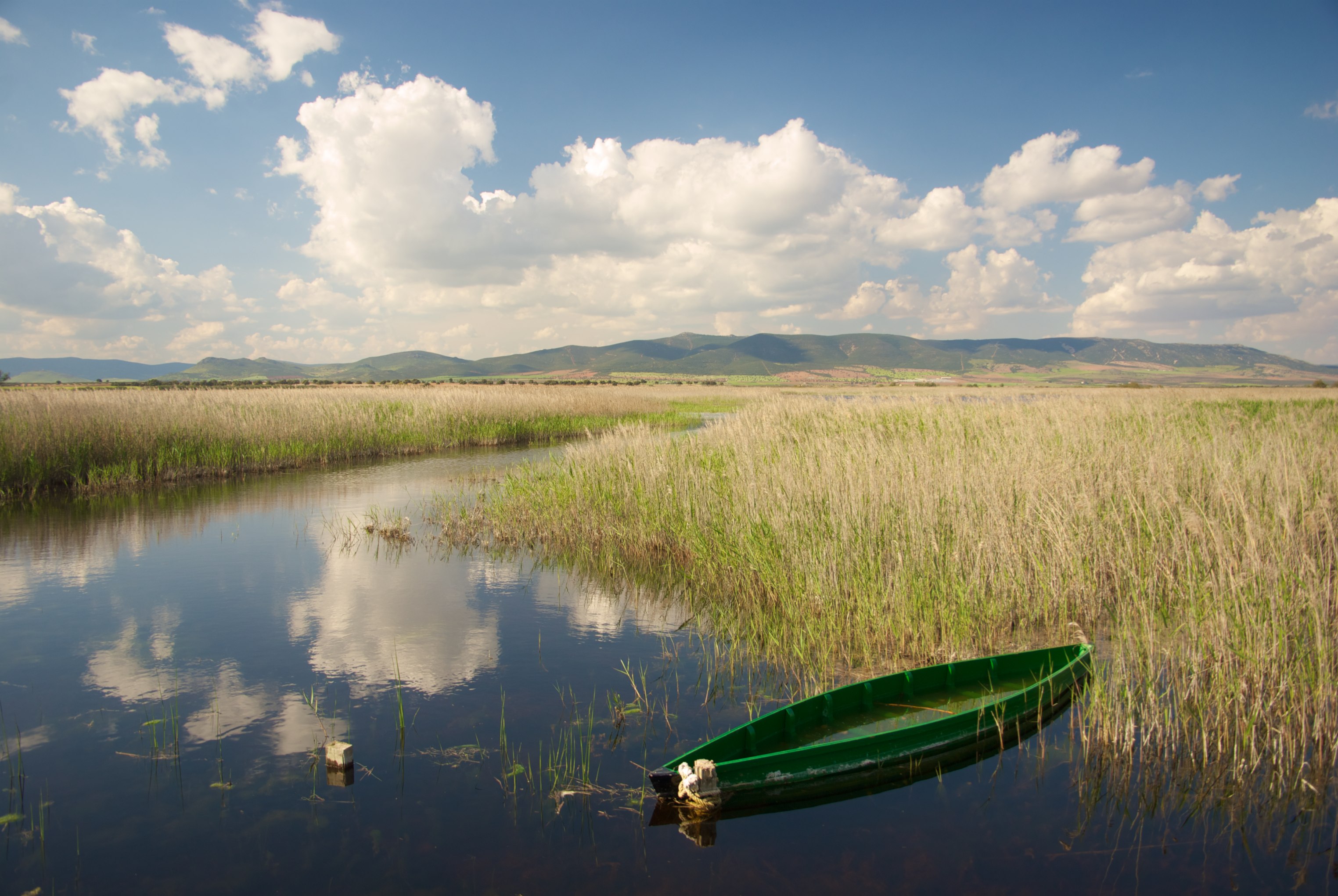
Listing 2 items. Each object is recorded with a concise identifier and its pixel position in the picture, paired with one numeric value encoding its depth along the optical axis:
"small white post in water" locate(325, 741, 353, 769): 4.28
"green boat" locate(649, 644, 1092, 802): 3.85
